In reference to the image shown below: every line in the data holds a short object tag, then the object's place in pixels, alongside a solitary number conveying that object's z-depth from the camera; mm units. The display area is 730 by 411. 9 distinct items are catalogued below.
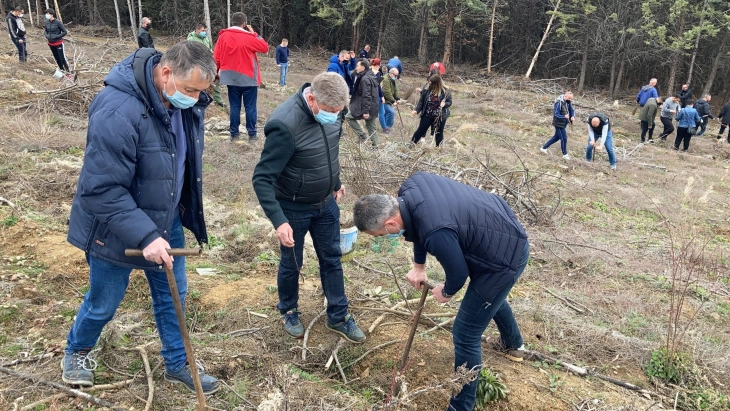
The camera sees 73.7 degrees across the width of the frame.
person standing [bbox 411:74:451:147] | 8758
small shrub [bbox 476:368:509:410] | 2990
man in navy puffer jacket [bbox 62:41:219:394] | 2041
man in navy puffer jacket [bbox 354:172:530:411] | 2414
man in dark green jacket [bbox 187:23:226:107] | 9647
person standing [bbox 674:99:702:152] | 13484
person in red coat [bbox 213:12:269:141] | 7047
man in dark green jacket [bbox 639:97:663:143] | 13367
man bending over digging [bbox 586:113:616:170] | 10312
